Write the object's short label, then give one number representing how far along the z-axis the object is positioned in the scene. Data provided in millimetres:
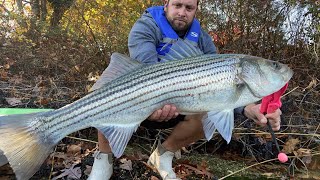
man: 2326
